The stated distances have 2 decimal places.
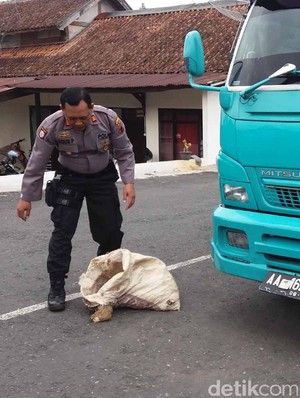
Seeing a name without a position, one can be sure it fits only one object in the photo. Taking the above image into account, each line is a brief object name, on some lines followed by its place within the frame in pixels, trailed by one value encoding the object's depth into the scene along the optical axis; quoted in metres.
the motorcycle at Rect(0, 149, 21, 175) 17.70
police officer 4.31
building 17.77
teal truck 3.63
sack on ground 4.32
